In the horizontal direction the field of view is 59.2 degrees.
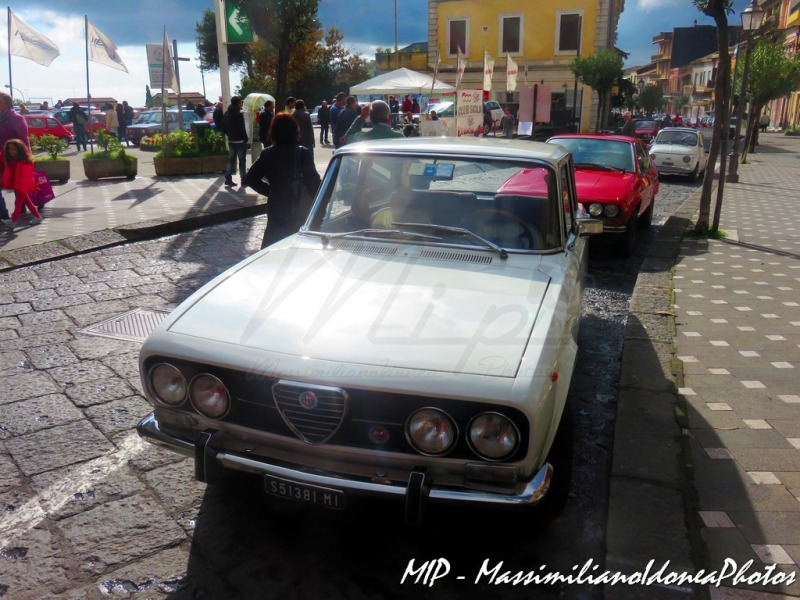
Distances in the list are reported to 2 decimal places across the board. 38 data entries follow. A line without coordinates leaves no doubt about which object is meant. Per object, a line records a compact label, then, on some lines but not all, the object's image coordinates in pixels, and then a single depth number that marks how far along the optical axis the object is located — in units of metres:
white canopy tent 21.08
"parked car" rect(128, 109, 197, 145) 27.74
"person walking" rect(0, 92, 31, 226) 9.23
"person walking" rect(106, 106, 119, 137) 26.88
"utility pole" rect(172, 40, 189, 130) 16.42
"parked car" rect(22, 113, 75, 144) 25.31
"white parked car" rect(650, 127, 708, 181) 17.42
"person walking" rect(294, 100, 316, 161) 13.13
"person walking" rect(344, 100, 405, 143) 8.91
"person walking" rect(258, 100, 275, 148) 13.18
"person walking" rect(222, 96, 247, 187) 12.85
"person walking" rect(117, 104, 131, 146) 27.16
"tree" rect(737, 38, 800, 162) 24.91
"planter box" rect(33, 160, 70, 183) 13.26
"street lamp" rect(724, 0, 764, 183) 13.20
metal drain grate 5.29
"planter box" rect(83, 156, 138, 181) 13.84
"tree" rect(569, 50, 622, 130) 37.34
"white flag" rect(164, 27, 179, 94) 15.74
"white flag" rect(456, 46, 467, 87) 18.28
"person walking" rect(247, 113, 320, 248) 5.95
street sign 13.51
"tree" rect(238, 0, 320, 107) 13.62
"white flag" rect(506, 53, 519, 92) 22.08
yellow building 42.56
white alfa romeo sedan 2.47
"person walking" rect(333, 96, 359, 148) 14.02
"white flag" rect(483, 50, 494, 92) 19.94
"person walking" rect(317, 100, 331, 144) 25.28
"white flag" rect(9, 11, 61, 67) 15.00
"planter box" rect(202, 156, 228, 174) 15.01
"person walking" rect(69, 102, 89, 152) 22.41
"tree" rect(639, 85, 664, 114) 71.44
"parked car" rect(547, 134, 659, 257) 8.10
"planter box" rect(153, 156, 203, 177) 14.52
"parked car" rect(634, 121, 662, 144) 29.19
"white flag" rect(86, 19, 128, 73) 16.82
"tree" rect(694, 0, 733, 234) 8.64
